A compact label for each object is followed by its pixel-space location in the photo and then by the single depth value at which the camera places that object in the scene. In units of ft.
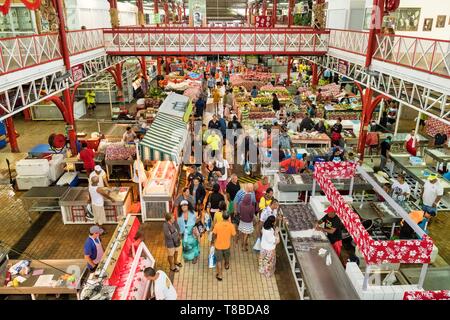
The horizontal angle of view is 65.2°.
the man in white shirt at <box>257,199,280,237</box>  25.45
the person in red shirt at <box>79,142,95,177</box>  38.38
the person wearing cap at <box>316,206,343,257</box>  25.14
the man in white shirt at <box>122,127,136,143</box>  42.14
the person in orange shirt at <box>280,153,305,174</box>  35.55
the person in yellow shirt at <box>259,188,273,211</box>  26.81
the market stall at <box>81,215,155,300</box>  18.19
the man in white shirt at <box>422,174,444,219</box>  30.47
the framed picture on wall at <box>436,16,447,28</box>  48.76
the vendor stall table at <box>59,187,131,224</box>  32.12
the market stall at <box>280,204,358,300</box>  20.84
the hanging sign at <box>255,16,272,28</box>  98.84
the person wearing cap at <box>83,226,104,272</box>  22.68
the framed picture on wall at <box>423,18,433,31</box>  51.31
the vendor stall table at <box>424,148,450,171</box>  40.49
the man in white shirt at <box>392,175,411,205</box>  30.50
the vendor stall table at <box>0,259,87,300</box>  21.61
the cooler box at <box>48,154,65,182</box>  39.68
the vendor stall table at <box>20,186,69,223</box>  33.45
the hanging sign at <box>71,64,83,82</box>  46.57
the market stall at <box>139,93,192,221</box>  30.58
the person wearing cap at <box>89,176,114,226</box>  30.25
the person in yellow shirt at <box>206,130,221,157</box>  39.93
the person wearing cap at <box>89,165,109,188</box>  31.04
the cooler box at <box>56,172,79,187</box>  38.03
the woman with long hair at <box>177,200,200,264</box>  25.16
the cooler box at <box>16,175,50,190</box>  38.74
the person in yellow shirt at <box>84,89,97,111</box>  71.41
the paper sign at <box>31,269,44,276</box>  23.03
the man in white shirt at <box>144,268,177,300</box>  17.47
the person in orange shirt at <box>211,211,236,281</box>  23.31
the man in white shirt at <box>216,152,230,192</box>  34.17
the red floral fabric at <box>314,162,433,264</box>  19.08
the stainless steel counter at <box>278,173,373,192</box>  32.65
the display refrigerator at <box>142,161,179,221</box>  32.01
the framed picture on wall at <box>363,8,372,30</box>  61.72
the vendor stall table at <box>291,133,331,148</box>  45.83
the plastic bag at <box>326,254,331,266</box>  22.86
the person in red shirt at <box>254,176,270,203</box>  29.40
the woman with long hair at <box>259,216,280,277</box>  23.52
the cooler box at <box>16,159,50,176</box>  38.63
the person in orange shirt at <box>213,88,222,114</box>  68.67
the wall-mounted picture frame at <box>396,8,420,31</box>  54.24
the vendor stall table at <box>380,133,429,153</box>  46.96
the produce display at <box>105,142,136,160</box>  40.40
